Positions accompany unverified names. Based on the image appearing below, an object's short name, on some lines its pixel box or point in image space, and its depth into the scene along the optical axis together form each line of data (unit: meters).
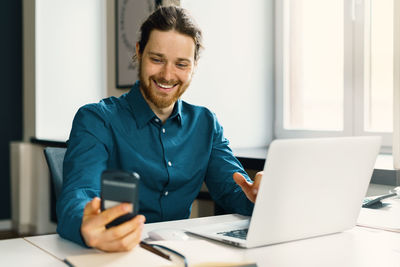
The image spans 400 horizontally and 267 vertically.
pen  1.50
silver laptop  1.53
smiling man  1.93
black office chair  2.07
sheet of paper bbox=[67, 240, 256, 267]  1.46
